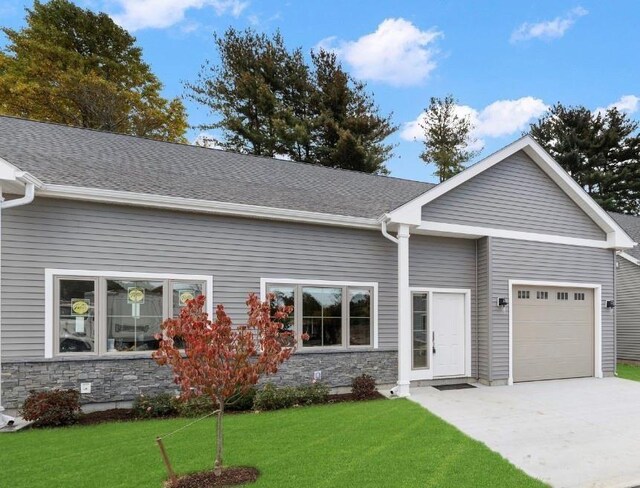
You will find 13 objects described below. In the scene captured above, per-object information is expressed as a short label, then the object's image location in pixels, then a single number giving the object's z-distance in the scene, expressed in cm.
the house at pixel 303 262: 673
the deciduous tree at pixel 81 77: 2038
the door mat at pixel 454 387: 877
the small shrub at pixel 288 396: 716
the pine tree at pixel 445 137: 2966
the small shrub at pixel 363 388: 787
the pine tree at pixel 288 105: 2380
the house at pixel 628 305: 1372
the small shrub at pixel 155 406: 667
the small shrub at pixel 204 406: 677
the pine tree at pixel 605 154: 2889
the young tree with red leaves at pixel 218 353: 399
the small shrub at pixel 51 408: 600
